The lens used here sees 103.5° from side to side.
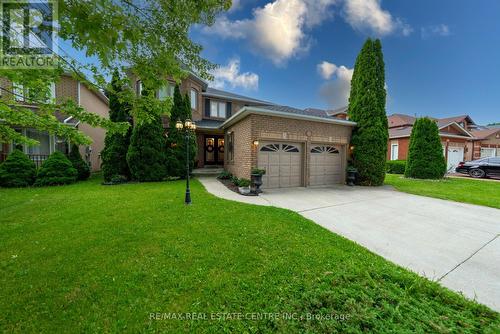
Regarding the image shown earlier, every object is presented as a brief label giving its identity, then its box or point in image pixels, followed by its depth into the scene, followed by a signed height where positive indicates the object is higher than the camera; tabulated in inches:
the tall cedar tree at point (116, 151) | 390.9 +12.7
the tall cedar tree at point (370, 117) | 393.7 +84.1
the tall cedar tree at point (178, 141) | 426.6 +36.0
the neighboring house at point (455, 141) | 770.8 +79.8
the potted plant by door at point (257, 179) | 310.3 -33.1
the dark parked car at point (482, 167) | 567.8 -24.2
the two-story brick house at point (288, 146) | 329.4 +23.0
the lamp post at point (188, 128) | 238.4 +38.3
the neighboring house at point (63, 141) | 434.3 +54.4
